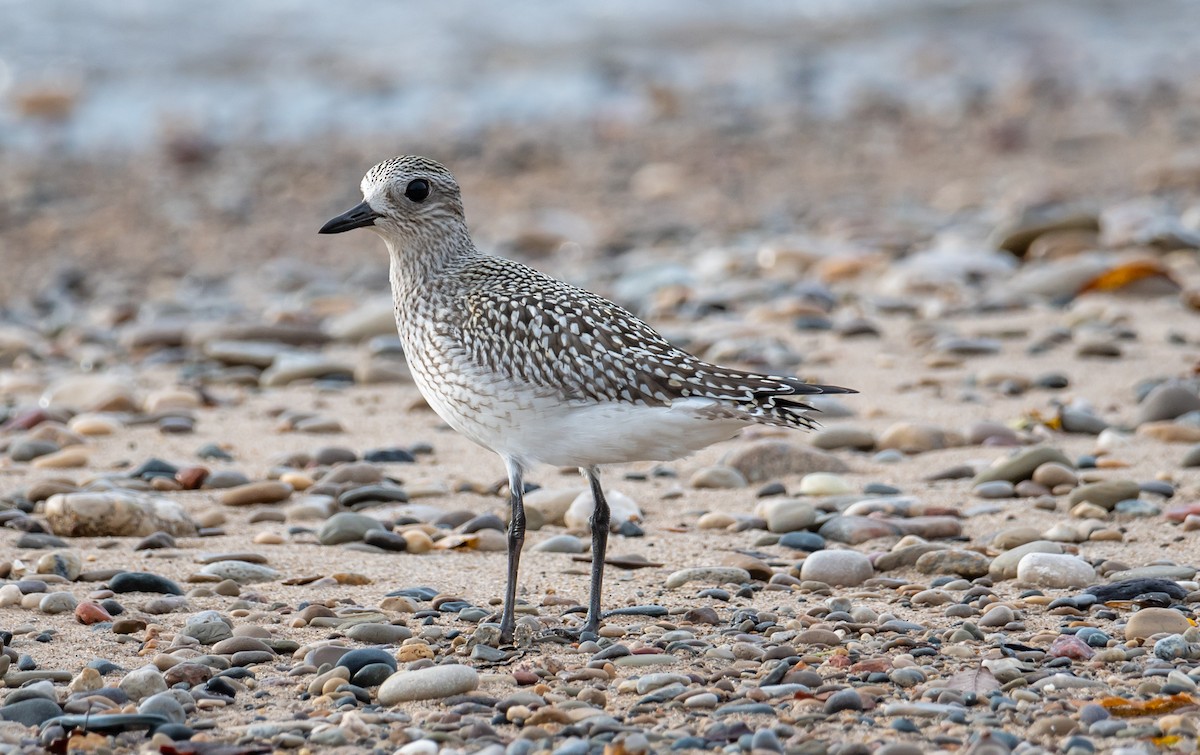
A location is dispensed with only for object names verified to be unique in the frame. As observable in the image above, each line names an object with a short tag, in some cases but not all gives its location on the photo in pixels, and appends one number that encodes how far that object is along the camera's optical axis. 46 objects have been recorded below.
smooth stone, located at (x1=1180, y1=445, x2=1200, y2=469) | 14.70
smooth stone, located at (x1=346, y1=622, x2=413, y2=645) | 10.68
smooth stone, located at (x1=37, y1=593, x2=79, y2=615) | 11.15
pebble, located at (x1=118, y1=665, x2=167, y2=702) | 9.48
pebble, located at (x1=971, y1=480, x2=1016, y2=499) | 14.27
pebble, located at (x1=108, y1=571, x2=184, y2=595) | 11.73
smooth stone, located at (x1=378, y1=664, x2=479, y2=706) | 9.50
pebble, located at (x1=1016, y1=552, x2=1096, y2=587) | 11.67
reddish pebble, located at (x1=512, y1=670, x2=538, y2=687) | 9.85
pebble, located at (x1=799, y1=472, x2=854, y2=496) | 14.59
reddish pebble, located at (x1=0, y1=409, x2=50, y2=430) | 16.95
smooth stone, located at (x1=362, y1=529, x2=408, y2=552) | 13.16
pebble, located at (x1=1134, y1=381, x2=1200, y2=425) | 16.14
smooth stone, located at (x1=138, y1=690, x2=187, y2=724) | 9.07
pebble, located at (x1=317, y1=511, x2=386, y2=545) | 13.34
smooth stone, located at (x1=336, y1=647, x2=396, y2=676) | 9.95
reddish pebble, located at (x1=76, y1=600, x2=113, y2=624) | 10.95
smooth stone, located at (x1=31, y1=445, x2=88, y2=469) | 15.62
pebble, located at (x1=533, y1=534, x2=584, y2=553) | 13.32
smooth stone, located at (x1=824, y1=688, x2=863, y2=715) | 9.12
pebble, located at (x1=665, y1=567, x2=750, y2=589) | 12.17
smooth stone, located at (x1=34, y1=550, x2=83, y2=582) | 12.00
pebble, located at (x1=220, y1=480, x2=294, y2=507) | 14.55
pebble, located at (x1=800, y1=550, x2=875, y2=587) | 12.12
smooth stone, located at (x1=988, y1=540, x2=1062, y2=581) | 11.96
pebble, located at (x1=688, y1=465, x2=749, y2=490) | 15.18
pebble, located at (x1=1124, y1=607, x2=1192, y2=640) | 10.25
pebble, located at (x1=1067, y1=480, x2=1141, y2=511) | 13.65
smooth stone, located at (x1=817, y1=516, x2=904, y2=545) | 13.11
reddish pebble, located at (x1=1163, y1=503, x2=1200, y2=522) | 13.14
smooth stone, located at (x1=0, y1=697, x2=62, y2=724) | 9.05
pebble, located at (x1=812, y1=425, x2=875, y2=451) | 16.22
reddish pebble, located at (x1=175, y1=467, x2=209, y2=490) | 15.08
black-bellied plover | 10.86
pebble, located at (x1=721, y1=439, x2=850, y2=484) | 15.34
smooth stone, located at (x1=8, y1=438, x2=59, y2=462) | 15.83
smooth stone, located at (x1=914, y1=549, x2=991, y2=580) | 12.16
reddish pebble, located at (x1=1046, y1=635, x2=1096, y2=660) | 9.90
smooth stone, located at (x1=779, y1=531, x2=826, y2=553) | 13.06
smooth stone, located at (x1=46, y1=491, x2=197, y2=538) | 13.16
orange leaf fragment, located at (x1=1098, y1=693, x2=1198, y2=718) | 8.85
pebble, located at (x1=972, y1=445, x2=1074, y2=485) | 14.55
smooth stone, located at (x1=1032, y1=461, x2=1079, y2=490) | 14.34
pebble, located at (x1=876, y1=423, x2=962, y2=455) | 16.06
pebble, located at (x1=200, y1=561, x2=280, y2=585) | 12.23
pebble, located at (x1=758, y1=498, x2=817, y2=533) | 13.48
